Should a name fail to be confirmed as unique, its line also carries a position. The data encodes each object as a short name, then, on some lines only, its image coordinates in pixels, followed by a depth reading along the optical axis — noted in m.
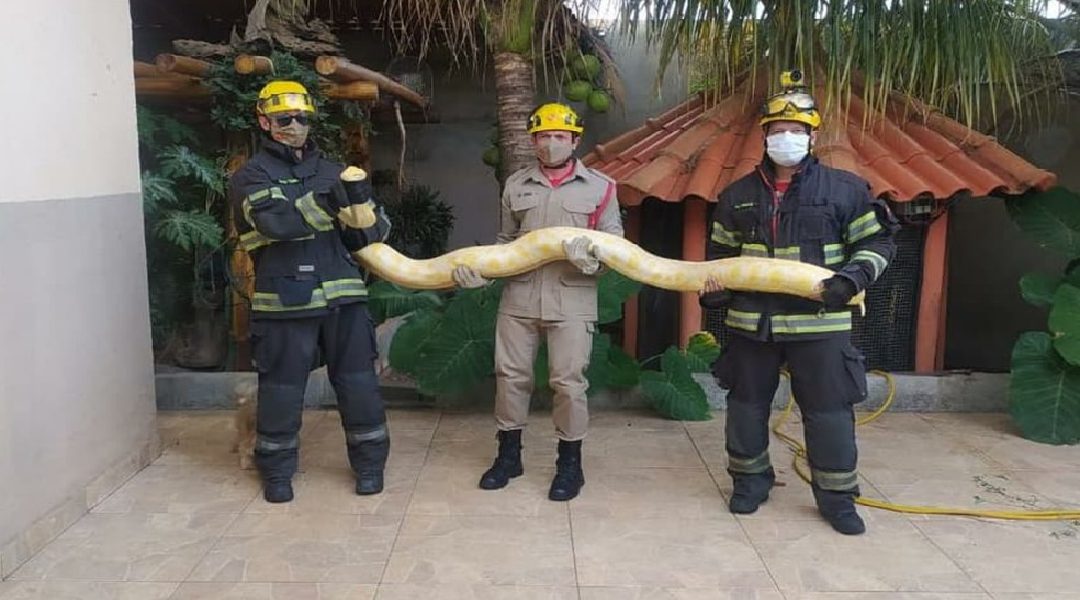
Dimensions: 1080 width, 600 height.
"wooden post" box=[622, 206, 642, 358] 6.15
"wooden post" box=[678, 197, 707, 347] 5.80
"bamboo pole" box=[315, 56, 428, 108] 5.58
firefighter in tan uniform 4.06
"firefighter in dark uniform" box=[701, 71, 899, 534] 3.61
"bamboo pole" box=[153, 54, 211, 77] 5.32
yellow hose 3.85
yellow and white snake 3.76
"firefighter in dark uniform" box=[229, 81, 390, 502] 3.80
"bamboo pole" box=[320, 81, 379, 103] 6.03
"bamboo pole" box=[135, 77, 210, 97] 5.83
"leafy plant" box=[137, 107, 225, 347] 5.38
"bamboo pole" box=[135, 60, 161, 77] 5.68
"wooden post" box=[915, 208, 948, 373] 5.80
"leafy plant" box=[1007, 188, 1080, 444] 4.95
